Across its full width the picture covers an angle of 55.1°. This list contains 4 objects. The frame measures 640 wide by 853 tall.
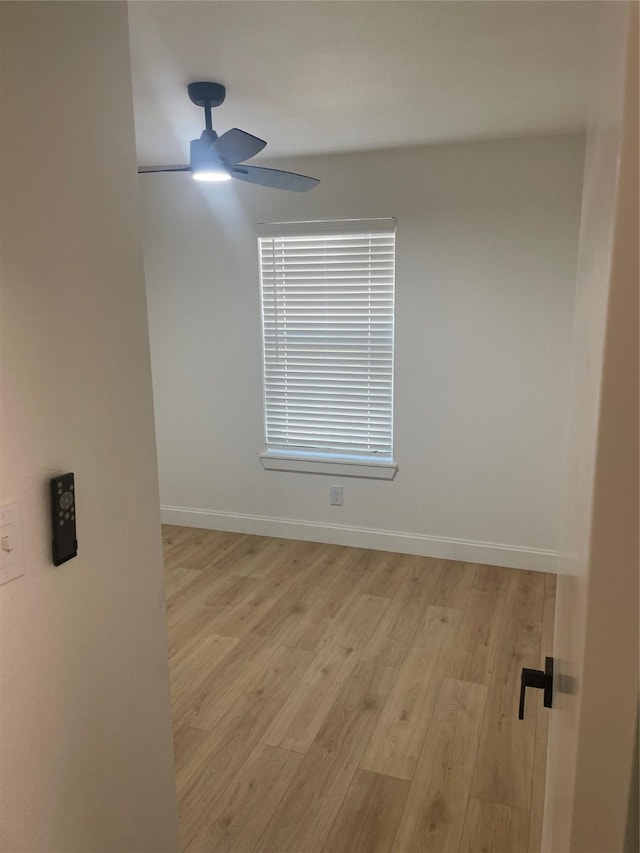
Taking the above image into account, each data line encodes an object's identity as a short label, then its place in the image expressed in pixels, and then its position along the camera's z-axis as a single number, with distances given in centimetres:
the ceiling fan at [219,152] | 221
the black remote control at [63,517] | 116
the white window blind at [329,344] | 372
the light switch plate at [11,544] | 105
